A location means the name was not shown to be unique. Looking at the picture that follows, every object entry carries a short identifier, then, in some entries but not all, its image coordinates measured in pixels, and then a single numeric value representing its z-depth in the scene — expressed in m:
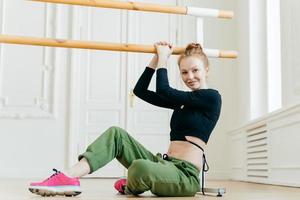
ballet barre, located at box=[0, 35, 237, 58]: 1.86
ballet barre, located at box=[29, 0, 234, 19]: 1.94
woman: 1.72
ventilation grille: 3.50
